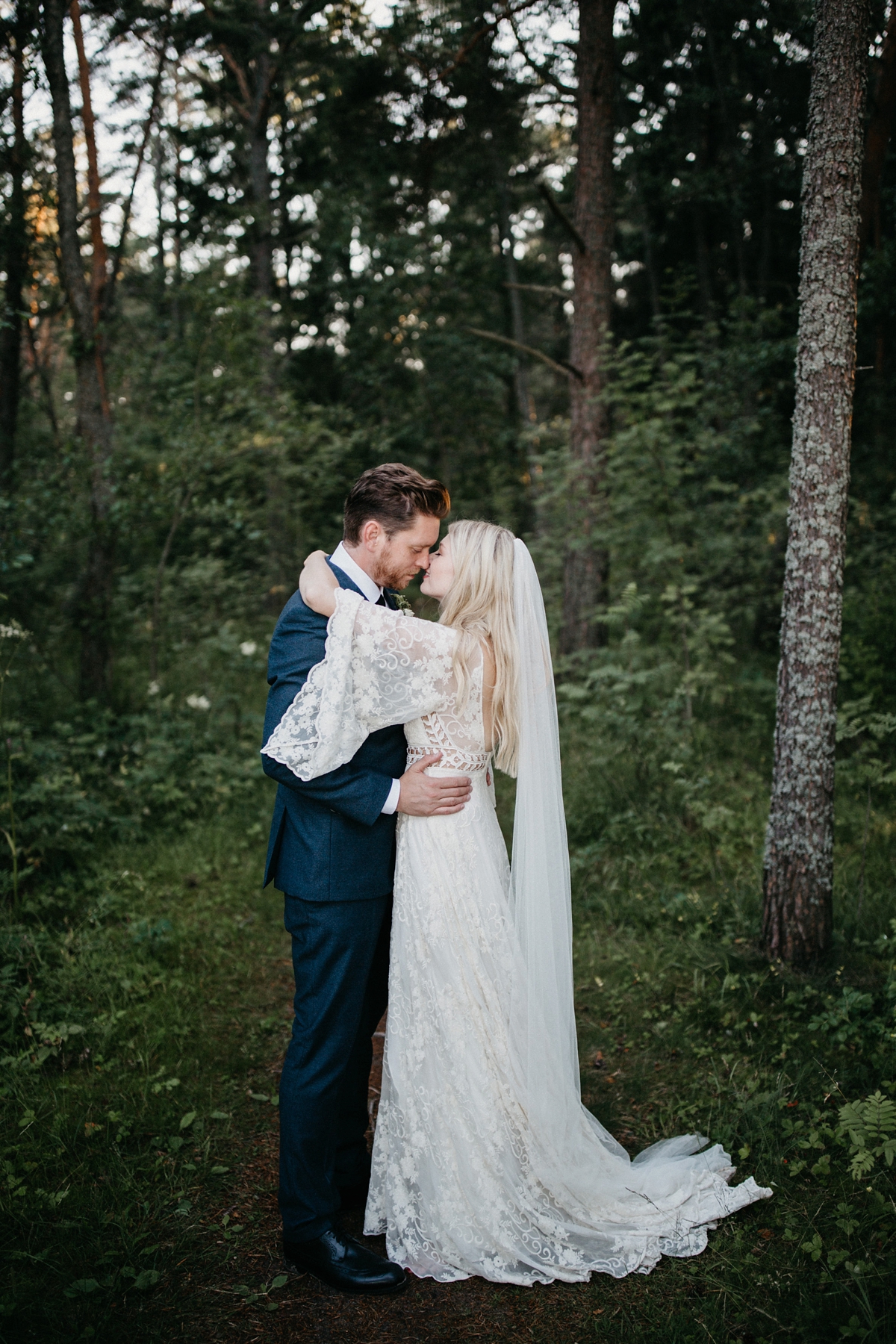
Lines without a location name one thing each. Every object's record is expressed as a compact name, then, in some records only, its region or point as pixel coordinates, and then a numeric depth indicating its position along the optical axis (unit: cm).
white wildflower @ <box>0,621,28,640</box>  444
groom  253
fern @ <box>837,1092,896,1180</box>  258
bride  255
